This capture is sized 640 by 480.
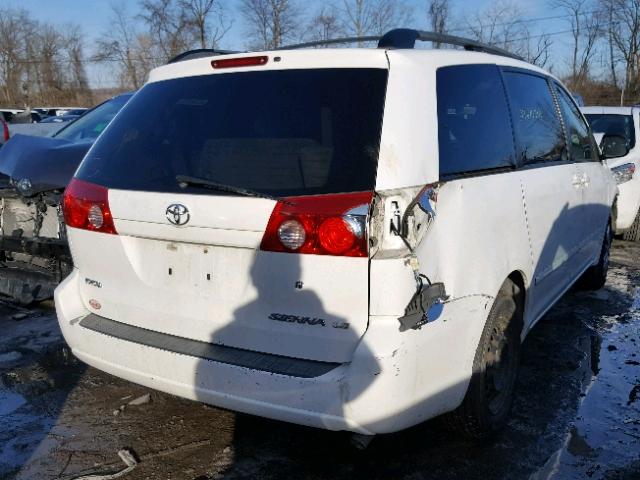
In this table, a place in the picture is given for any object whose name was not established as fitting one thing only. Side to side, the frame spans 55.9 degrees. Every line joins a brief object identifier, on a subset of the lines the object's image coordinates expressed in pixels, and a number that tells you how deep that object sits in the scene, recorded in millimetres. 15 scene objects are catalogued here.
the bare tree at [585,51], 39031
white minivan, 2225
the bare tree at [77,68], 56844
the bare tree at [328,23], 33312
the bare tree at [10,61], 56188
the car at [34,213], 4379
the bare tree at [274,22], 34625
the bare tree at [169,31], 36281
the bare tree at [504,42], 30169
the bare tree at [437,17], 28031
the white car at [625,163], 7233
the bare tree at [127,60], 45344
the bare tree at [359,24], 33244
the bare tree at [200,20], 35188
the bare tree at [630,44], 39875
